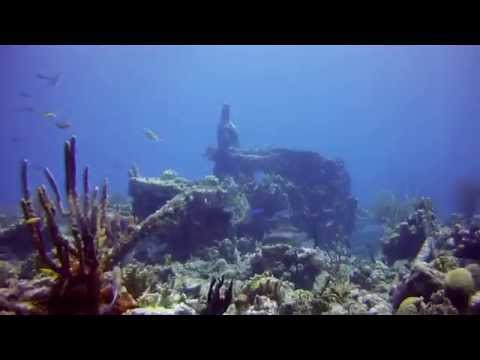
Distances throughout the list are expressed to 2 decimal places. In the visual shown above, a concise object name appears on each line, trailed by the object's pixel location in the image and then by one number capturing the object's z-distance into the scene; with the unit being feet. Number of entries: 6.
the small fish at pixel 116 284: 16.18
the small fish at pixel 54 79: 65.06
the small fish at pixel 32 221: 16.91
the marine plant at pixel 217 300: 18.80
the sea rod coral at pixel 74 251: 15.84
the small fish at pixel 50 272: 16.85
